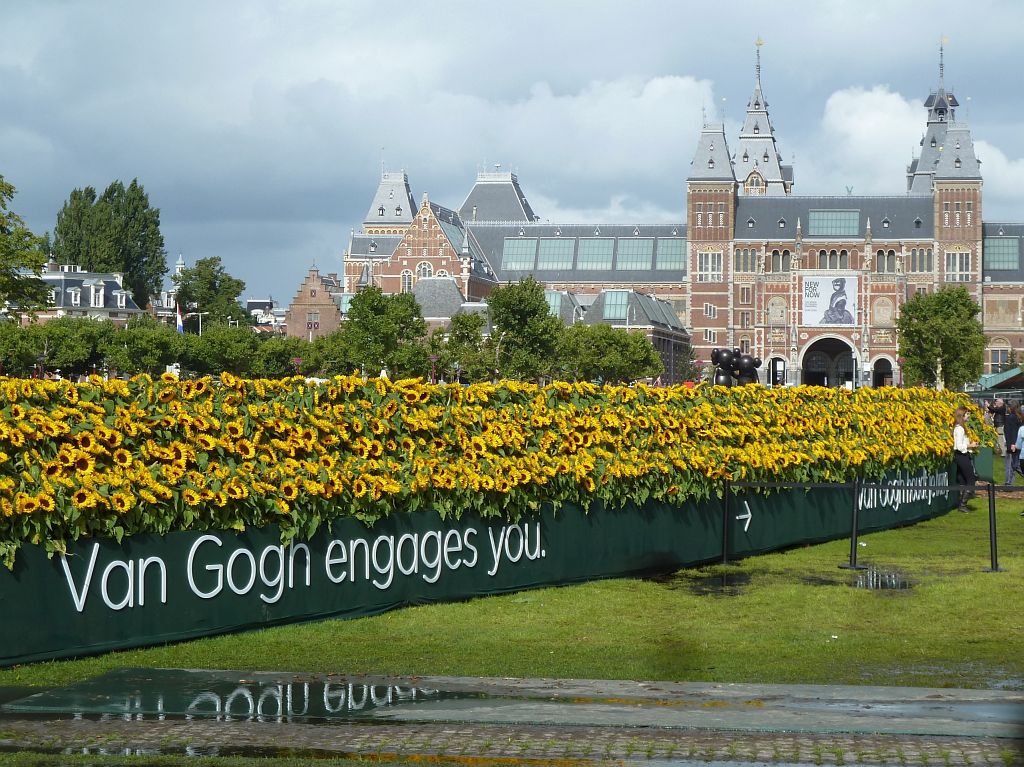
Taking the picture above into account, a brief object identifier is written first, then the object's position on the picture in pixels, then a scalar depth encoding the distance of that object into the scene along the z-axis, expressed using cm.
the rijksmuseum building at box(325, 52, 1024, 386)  13138
